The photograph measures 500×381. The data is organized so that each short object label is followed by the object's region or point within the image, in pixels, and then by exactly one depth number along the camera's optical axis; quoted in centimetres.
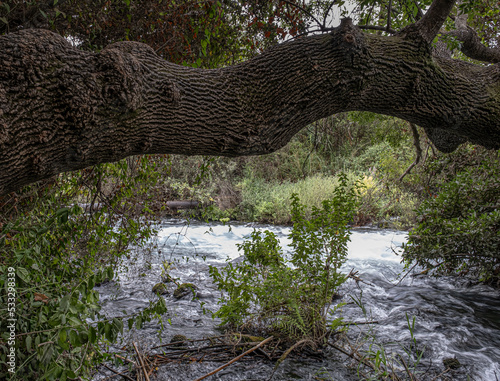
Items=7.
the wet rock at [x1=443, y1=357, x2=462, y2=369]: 309
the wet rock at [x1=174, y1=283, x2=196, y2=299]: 471
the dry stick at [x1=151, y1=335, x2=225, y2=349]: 314
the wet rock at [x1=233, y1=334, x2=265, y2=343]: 320
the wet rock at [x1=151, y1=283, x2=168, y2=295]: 474
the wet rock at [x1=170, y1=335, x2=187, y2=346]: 332
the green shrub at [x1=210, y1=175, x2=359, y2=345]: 318
